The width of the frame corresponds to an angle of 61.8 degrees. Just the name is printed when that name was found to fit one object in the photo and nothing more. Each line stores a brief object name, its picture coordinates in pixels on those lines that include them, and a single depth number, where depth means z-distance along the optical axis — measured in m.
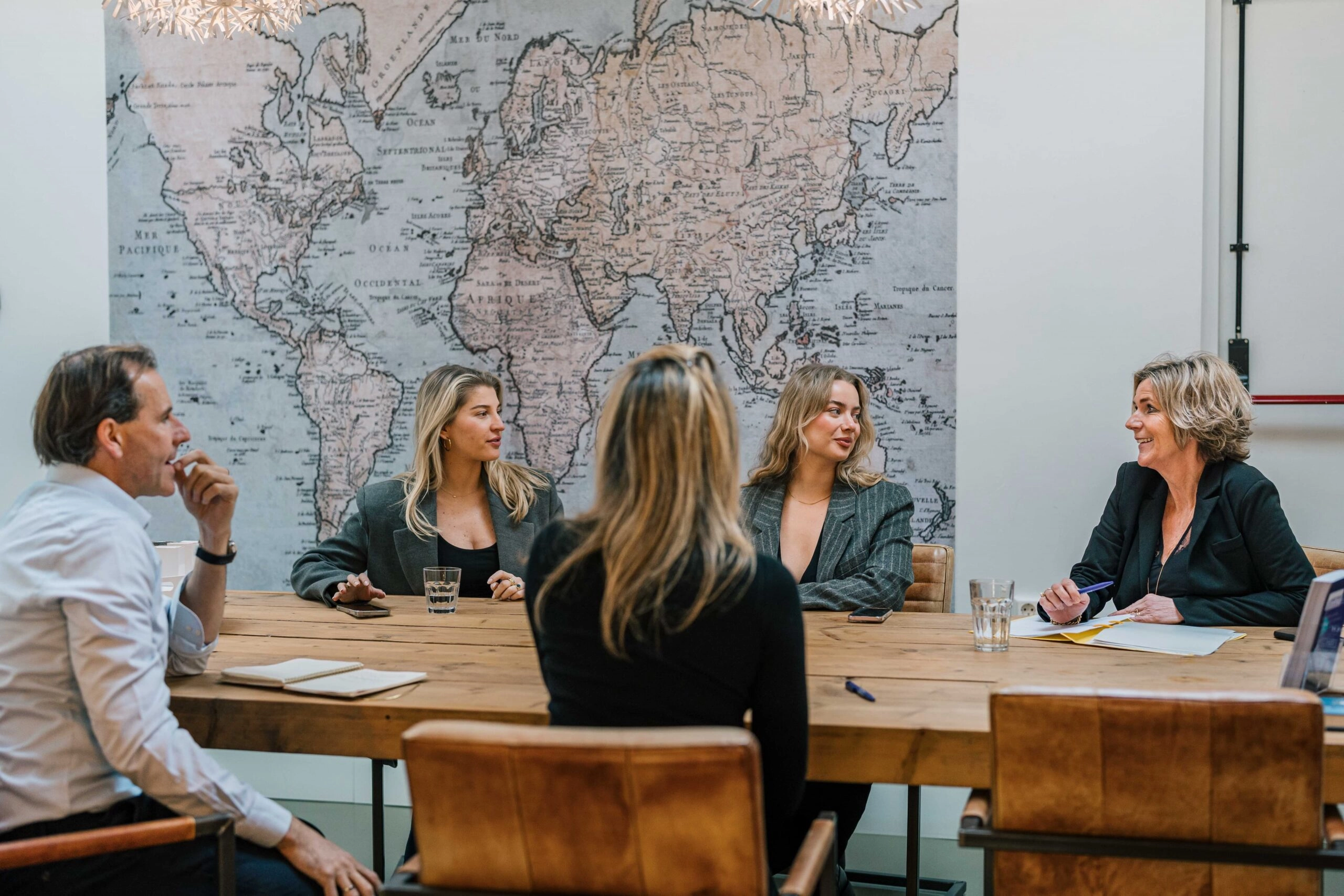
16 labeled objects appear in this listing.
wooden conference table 1.73
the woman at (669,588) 1.50
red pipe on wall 3.43
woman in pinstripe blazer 2.92
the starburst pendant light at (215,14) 2.78
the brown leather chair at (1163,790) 1.37
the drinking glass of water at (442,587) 2.74
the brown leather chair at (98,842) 1.49
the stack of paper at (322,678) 1.97
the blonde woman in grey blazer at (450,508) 3.25
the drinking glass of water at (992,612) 2.26
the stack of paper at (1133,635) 2.22
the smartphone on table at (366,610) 2.73
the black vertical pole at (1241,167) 3.50
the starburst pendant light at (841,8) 2.57
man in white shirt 1.66
